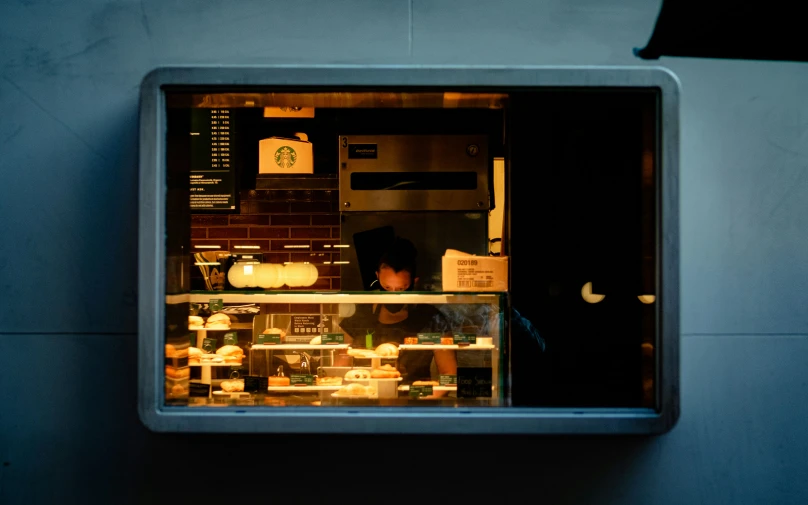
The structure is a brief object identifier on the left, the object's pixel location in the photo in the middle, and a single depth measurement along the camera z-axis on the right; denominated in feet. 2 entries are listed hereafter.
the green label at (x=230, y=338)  12.50
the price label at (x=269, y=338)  12.48
